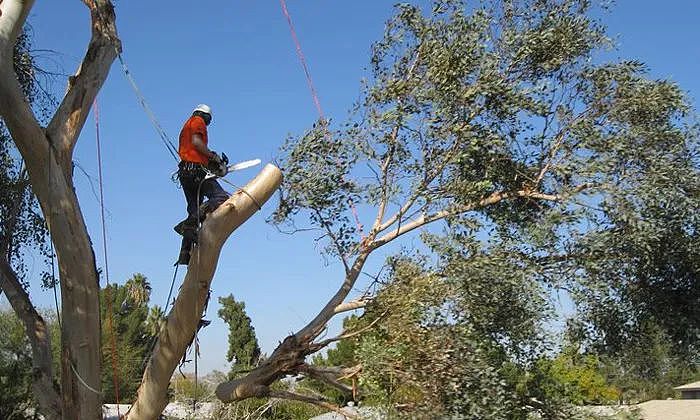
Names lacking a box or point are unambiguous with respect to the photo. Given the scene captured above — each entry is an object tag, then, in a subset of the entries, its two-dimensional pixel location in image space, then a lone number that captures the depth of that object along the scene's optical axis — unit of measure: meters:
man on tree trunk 6.60
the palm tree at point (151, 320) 32.69
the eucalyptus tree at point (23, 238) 9.01
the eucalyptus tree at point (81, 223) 6.34
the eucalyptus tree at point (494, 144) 9.33
